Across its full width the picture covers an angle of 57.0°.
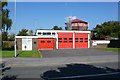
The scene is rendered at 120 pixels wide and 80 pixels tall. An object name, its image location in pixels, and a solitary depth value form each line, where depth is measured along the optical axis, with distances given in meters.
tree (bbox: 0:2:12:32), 17.15
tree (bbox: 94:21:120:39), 37.59
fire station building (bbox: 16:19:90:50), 22.01
